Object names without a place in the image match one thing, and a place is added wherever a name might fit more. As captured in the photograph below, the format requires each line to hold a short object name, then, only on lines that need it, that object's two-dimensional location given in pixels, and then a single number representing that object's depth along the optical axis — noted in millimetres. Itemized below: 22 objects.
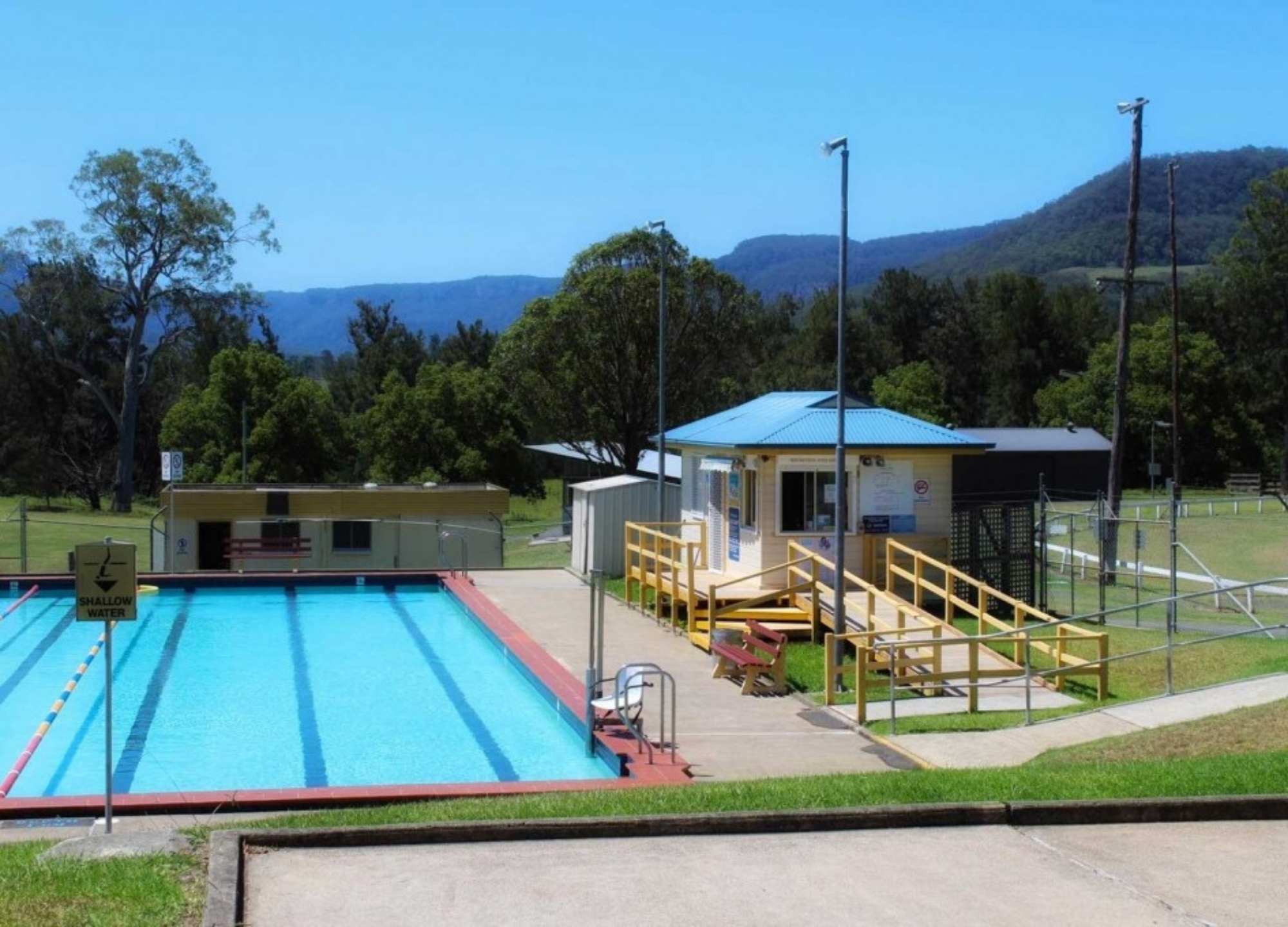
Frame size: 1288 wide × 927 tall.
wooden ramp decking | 16078
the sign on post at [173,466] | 30578
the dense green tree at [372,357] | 81875
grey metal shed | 28578
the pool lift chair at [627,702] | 14594
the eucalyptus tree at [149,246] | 56250
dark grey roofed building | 48062
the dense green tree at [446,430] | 54906
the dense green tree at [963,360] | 80750
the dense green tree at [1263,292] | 67062
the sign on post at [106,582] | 9953
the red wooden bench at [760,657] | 17422
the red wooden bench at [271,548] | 32281
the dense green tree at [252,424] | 50875
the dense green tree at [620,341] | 43625
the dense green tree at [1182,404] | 63531
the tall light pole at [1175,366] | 32094
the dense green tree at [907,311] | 83938
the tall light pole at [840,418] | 16969
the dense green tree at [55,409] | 66500
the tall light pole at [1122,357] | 29578
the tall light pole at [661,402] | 25656
